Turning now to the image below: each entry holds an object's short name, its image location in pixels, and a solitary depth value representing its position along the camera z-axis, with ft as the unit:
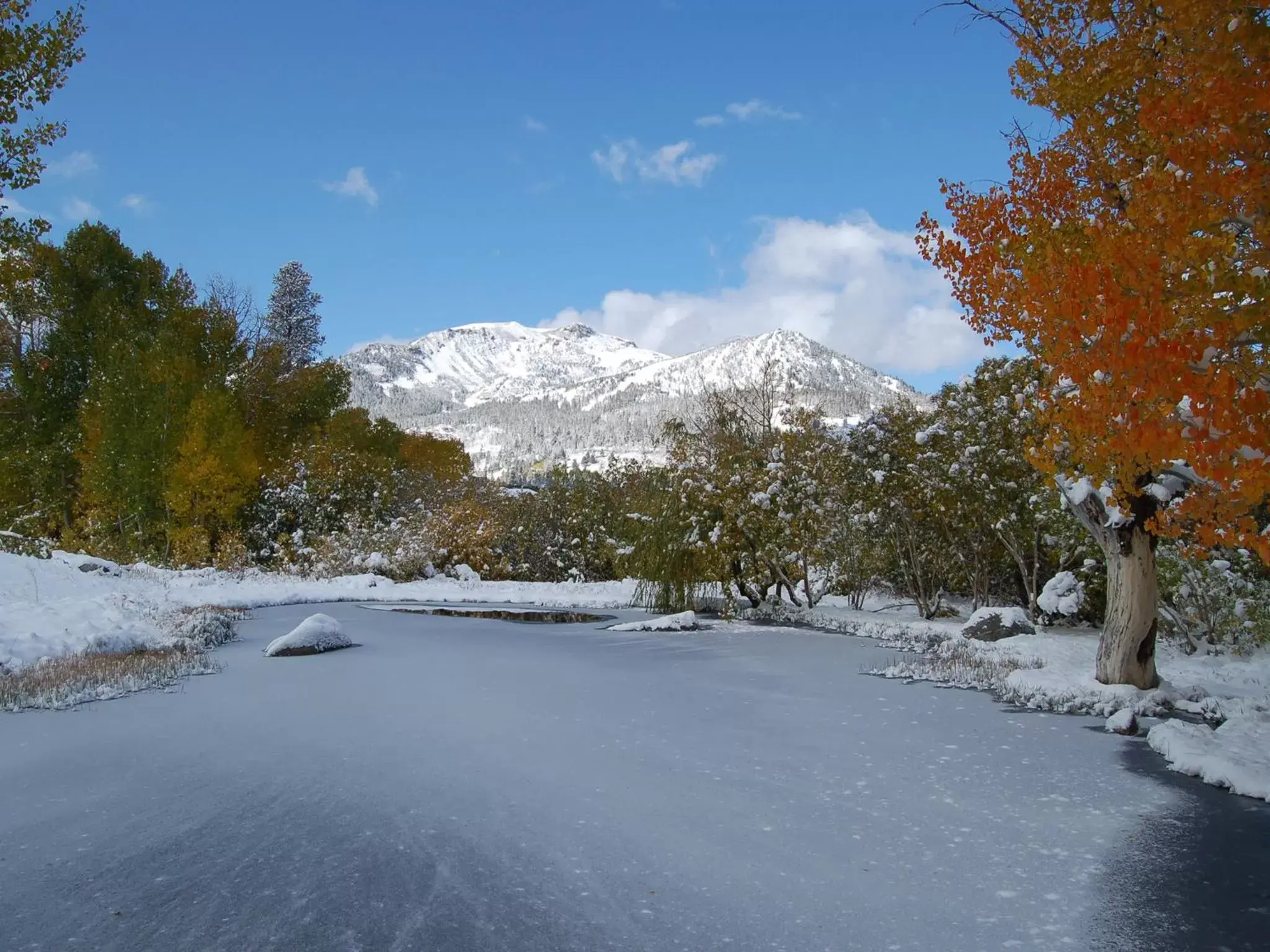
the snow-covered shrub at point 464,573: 88.22
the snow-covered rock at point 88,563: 62.85
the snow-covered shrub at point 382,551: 85.25
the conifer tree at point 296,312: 141.15
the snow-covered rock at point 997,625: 40.75
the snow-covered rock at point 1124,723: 21.99
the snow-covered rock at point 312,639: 35.83
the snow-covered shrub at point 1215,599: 34.55
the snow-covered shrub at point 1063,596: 43.01
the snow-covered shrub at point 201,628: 37.19
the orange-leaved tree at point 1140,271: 15.49
